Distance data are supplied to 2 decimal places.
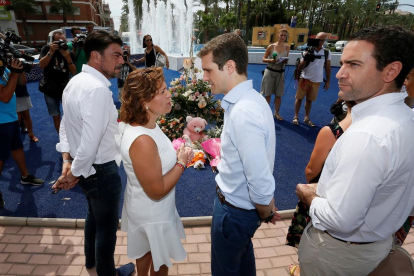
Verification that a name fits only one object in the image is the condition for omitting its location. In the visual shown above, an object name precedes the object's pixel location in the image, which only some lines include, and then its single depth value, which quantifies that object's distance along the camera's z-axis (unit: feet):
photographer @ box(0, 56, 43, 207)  9.30
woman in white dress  5.58
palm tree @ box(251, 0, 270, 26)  136.77
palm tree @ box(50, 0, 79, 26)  132.05
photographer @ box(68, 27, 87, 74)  17.12
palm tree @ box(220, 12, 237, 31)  124.98
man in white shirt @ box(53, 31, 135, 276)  6.12
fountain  69.72
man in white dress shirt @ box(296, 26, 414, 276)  3.74
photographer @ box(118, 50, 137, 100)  20.40
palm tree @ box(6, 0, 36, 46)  119.25
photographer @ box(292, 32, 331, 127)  18.99
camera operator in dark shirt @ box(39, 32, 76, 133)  15.42
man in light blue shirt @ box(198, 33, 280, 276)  4.92
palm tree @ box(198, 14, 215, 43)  124.47
